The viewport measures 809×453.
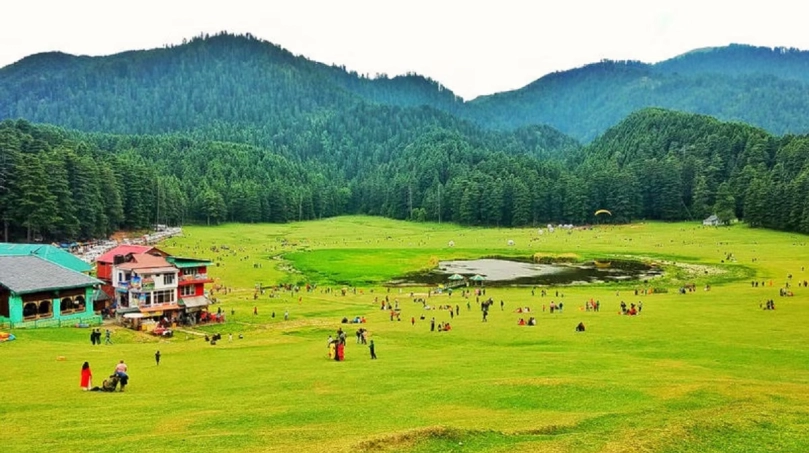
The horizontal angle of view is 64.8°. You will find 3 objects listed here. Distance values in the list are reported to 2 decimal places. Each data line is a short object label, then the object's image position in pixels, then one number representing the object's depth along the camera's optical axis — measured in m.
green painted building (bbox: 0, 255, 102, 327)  47.78
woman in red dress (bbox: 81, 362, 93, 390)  26.28
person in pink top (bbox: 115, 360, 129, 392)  26.56
